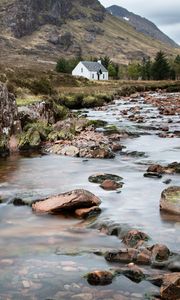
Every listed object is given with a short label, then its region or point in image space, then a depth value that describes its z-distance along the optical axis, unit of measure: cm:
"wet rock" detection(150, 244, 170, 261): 1085
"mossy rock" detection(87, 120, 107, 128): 3994
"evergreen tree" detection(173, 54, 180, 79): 16238
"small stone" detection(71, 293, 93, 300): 916
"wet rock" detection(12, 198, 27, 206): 1619
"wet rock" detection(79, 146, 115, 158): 2655
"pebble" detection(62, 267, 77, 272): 1049
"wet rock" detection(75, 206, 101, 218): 1475
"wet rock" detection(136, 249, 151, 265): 1064
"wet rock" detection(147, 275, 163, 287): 968
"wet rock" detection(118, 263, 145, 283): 997
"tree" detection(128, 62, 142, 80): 16376
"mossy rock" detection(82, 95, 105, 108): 6781
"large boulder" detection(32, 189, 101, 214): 1505
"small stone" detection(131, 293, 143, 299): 921
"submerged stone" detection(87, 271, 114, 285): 984
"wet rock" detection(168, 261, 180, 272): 1032
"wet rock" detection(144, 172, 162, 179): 2044
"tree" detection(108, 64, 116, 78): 17078
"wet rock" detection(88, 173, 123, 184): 1970
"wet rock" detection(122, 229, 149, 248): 1190
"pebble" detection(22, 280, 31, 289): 964
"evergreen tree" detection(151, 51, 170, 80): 14252
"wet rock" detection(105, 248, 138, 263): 1087
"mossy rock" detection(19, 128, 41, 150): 2991
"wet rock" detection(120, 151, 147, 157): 2683
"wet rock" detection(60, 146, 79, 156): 2744
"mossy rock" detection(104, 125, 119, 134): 3619
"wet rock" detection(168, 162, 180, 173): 2160
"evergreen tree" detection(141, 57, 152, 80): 15451
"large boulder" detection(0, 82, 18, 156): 2894
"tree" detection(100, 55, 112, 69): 18061
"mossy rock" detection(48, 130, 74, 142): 3163
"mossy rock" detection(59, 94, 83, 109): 6366
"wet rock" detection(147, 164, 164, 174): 2162
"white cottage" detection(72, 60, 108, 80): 16738
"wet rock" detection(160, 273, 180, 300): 898
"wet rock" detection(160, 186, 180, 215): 1476
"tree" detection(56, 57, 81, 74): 14488
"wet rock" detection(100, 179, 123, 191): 1838
